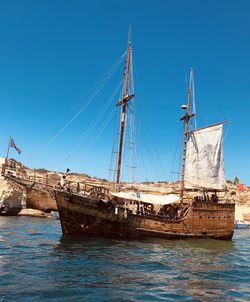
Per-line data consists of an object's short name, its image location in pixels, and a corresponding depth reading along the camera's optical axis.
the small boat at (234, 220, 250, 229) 47.23
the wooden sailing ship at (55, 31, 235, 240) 21.36
